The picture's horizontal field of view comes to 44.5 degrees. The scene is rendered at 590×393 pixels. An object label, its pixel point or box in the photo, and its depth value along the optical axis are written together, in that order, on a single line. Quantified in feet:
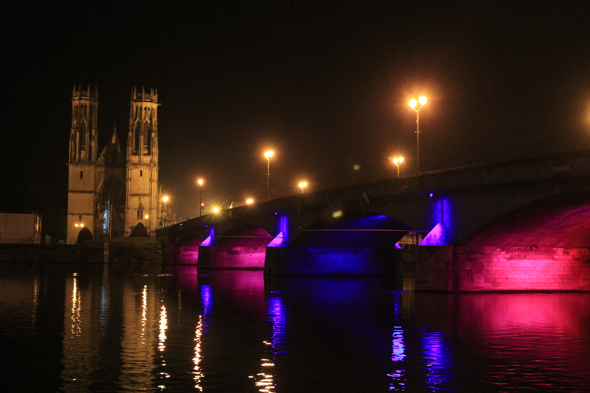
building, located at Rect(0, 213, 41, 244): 392.47
